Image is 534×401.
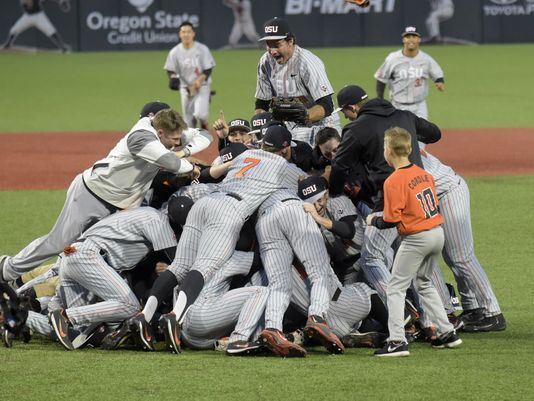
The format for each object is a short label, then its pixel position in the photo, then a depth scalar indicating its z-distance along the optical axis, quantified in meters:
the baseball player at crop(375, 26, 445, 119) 35.59
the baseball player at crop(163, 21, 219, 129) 41.28
